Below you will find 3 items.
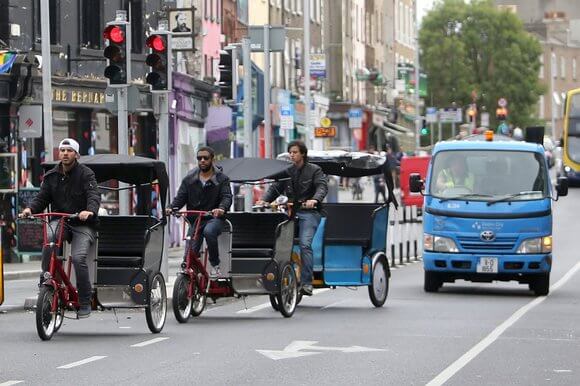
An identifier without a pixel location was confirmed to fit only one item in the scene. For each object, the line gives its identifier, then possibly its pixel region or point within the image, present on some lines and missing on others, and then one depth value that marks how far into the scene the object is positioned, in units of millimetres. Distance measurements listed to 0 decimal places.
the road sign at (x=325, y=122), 60722
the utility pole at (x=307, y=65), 52594
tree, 127312
